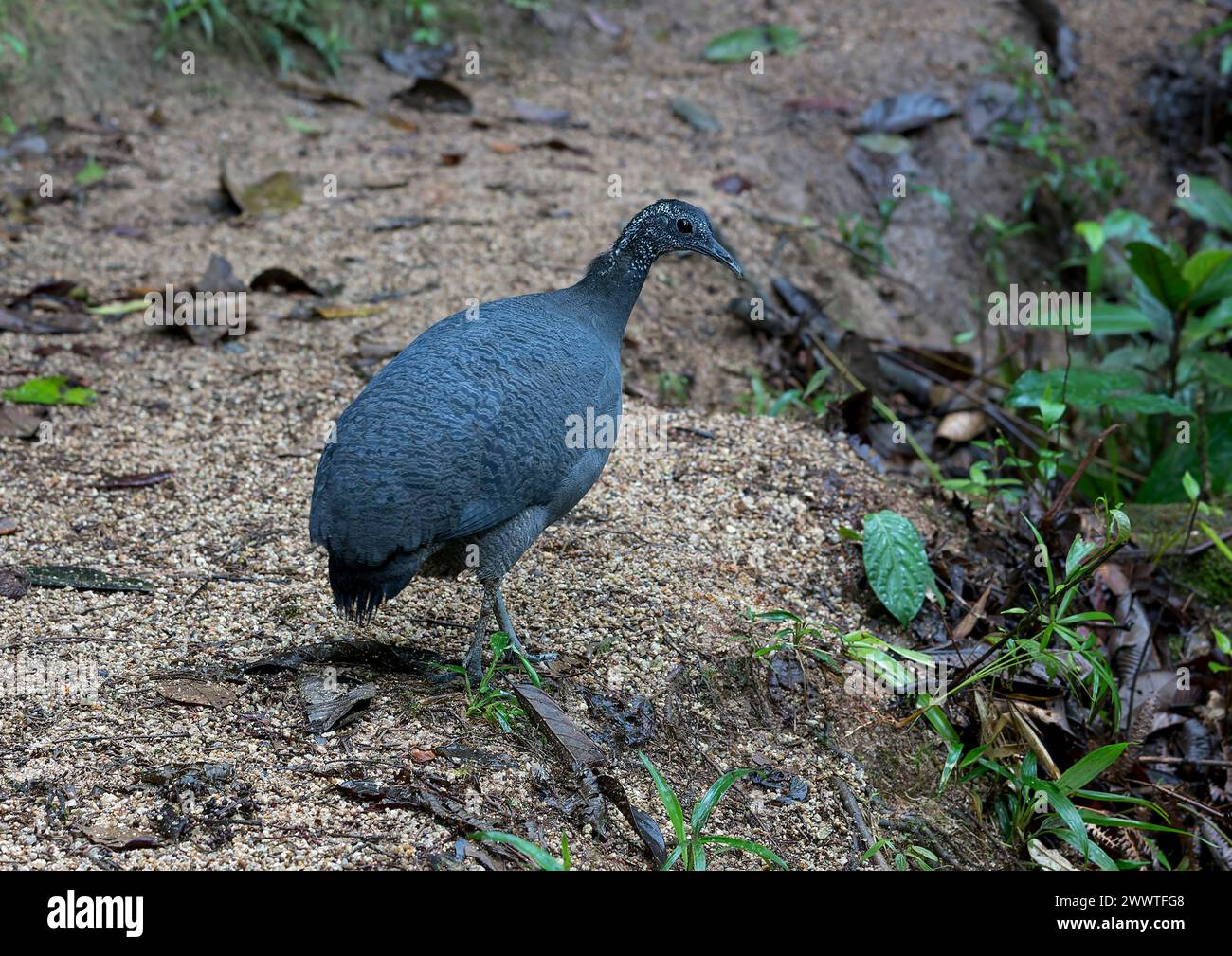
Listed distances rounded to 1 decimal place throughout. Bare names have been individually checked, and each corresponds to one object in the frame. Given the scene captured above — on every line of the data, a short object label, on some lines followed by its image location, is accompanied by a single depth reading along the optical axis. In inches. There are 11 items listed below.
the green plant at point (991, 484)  184.9
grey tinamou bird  129.6
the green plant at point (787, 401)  223.0
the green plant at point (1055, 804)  143.8
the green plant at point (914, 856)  137.3
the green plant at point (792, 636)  153.2
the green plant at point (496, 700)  136.3
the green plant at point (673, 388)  230.6
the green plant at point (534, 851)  110.6
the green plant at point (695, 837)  121.9
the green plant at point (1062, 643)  147.3
